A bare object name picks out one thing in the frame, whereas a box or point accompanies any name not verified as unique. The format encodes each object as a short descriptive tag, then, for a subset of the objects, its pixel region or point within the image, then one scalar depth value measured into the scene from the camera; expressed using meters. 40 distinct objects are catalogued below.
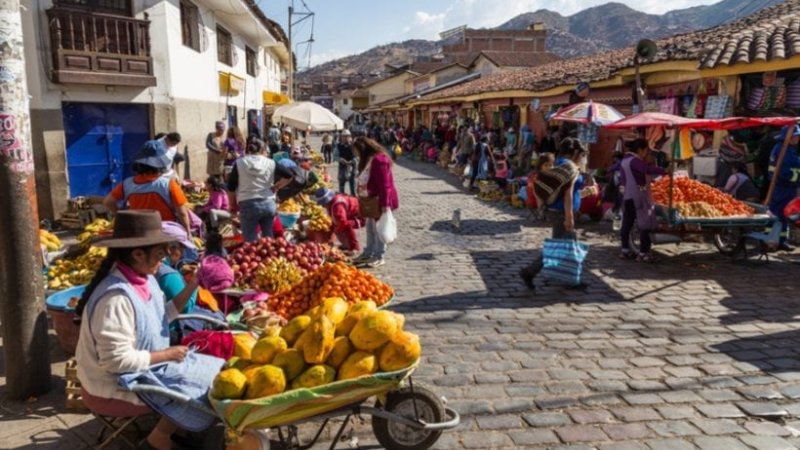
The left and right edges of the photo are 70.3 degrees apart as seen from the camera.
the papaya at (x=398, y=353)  3.18
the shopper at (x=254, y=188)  7.06
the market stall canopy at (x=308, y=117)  14.38
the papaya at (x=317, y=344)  3.18
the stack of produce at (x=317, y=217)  8.77
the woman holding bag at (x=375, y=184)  7.83
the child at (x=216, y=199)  8.86
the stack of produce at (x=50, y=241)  7.60
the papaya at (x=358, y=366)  3.11
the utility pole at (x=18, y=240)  3.83
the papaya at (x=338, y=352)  3.24
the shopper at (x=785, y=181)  8.36
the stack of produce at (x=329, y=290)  5.17
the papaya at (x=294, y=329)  3.41
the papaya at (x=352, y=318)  3.44
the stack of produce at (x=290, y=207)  9.54
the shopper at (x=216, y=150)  13.13
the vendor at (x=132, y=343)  2.99
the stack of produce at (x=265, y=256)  6.26
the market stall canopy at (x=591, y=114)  10.49
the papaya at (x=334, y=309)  3.52
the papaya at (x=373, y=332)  3.23
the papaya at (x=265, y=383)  2.98
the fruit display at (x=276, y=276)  6.09
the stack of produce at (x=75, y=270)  6.41
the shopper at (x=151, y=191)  5.57
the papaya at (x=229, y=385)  2.98
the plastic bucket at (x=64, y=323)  4.73
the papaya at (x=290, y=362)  3.16
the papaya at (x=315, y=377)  3.09
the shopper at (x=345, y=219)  8.77
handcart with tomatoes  7.44
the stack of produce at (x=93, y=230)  7.73
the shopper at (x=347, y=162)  13.63
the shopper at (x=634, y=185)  7.92
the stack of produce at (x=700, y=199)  7.94
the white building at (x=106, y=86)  10.40
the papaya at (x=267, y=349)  3.25
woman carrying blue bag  6.61
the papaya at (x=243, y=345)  3.75
